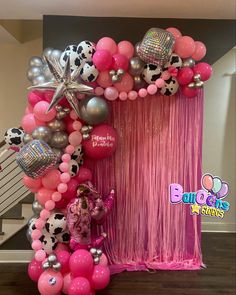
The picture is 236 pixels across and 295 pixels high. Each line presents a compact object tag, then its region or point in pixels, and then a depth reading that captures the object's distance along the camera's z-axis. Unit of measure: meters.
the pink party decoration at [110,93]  1.94
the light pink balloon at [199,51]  2.00
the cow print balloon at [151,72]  1.93
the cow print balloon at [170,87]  1.99
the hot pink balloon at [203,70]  2.00
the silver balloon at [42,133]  1.84
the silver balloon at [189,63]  1.99
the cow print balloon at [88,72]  1.88
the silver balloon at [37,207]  1.94
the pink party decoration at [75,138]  1.91
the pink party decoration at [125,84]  1.95
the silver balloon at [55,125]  1.90
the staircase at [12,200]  2.39
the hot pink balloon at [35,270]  1.90
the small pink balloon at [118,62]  1.90
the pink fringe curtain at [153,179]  2.23
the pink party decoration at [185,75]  1.97
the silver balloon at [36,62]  1.98
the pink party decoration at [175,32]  1.96
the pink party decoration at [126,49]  1.94
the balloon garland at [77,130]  1.82
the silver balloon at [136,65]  1.93
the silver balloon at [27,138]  1.90
